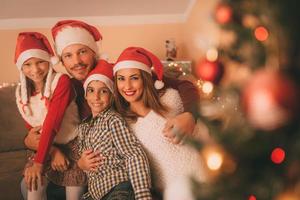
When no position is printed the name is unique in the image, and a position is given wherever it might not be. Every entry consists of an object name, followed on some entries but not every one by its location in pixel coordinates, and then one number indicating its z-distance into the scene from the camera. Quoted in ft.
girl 5.25
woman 4.97
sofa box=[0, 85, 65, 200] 8.27
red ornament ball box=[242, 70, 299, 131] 1.95
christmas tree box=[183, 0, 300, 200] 1.98
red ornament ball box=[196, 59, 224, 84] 2.59
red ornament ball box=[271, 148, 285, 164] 2.13
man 5.52
